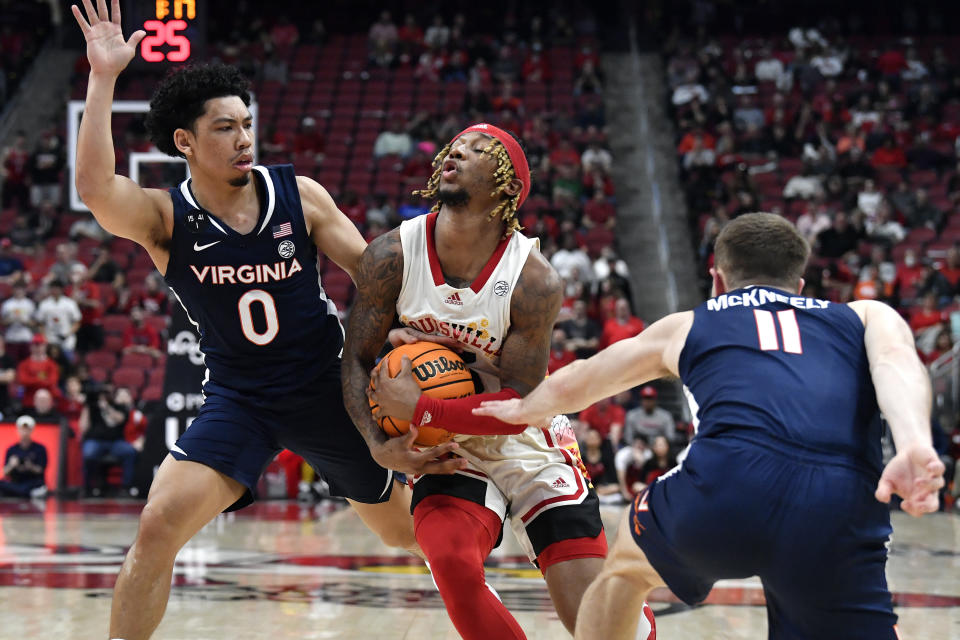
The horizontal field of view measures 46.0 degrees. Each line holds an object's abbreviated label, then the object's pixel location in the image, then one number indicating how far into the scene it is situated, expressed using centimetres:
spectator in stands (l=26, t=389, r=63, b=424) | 1196
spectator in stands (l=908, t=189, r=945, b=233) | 1535
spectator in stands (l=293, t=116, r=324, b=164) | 1767
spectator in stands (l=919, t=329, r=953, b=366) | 1194
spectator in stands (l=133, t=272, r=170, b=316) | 1426
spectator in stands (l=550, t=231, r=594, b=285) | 1394
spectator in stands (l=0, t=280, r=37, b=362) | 1346
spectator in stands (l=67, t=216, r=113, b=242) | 1598
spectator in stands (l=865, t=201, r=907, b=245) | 1469
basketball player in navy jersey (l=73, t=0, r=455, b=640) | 397
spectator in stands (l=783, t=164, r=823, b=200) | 1596
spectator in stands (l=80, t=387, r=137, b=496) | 1195
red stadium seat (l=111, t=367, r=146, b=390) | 1331
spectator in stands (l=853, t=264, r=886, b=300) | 1273
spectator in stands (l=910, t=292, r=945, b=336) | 1257
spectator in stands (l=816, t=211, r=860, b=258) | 1433
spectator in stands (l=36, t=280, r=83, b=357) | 1362
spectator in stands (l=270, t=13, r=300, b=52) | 2094
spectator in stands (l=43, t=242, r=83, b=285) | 1464
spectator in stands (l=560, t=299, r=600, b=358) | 1248
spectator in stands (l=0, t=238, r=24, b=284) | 1479
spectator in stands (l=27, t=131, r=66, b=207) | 1666
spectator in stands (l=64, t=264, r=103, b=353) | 1352
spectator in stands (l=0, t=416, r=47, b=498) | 1175
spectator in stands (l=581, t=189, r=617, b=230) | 1574
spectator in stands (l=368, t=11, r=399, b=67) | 2006
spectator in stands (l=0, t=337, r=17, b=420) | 1255
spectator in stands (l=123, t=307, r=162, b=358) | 1359
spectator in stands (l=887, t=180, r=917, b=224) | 1555
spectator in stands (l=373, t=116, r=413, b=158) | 1753
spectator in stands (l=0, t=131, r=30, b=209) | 1697
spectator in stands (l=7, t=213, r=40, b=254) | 1583
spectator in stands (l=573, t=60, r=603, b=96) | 1897
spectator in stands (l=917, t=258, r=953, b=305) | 1315
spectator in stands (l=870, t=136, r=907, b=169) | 1675
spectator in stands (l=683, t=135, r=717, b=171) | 1680
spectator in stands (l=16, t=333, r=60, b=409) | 1266
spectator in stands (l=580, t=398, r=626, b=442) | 1201
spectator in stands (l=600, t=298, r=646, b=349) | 1247
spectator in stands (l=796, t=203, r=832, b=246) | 1479
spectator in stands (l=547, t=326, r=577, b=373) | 1223
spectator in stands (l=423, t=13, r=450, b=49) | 2023
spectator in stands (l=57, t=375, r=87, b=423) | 1247
